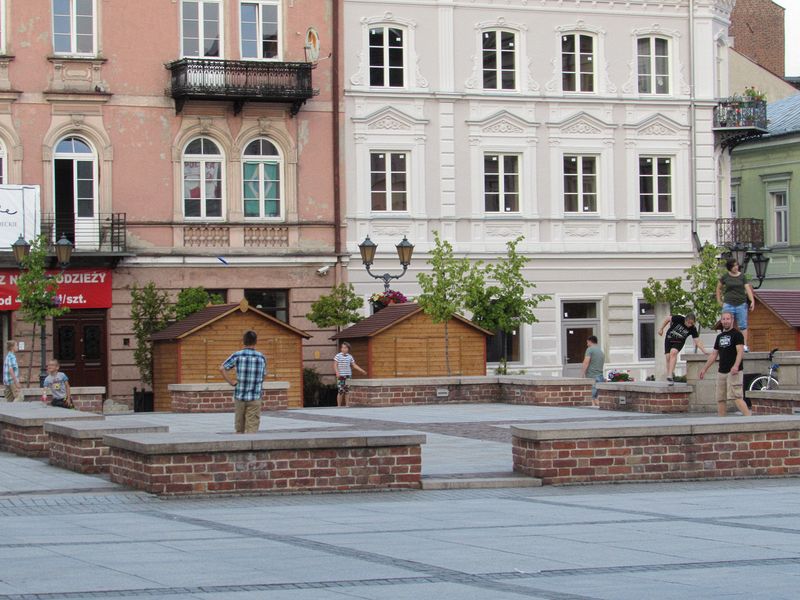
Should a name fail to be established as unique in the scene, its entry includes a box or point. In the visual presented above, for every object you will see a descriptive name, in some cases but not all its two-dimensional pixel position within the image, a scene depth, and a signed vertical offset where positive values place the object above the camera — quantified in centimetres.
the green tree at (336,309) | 3972 +94
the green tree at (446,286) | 3469 +134
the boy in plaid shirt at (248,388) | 1900 -51
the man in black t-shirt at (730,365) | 2098 -35
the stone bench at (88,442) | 1762 -106
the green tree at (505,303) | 3659 +96
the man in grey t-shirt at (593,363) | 3234 -45
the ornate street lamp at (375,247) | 3538 +215
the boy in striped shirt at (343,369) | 3375 -53
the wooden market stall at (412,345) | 3509 -2
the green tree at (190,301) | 3800 +116
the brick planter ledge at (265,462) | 1523 -116
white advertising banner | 3753 +337
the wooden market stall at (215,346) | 3384 +3
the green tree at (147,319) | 3847 +74
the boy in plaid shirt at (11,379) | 2953 -55
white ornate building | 4234 +562
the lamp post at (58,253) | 3322 +215
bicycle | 2647 -74
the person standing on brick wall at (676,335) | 2811 +9
